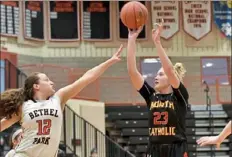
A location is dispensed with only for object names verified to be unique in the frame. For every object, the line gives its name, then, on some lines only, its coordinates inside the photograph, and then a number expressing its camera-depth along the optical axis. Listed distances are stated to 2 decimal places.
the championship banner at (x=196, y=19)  18.45
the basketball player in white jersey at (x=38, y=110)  5.23
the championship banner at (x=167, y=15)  18.20
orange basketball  6.11
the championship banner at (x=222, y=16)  18.59
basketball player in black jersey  5.68
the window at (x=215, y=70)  18.58
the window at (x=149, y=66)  18.33
